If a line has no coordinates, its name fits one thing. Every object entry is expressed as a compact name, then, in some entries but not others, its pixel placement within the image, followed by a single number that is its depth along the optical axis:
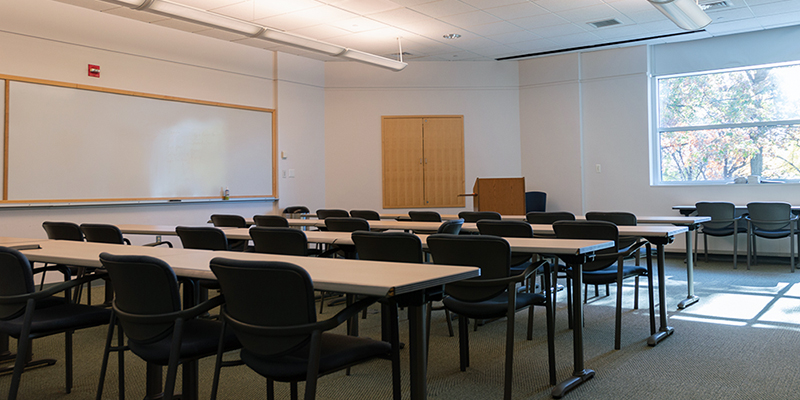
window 7.74
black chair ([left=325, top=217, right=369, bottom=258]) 4.29
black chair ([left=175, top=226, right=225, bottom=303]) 3.58
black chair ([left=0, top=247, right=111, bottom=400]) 2.24
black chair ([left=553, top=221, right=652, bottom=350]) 3.58
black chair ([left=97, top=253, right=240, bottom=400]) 1.89
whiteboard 5.84
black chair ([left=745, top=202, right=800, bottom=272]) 6.72
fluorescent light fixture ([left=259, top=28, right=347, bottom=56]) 5.95
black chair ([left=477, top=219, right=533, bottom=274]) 3.62
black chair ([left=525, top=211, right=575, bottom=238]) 4.86
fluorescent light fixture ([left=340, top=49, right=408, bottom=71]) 7.04
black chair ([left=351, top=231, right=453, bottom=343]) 2.70
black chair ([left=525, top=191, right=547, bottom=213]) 9.01
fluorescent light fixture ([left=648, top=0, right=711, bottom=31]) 5.40
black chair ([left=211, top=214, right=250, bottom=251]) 5.44
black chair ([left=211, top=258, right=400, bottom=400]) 1.65
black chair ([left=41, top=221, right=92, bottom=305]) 4.14
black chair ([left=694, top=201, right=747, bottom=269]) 7.14
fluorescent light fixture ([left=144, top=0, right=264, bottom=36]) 4.97
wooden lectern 7.20
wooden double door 9.34
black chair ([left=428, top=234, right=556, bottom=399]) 2.56
